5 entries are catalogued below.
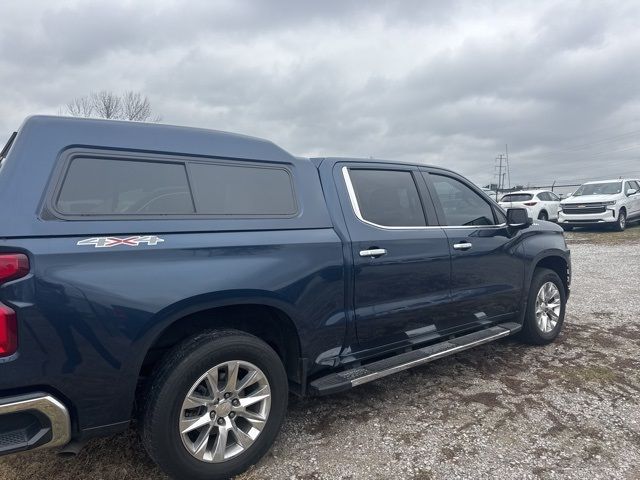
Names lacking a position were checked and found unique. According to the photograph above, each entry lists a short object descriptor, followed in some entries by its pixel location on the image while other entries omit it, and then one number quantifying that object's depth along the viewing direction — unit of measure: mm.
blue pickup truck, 2139
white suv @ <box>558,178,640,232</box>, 16281
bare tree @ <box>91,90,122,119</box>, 23781
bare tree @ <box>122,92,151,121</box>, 24094
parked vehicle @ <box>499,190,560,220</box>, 19000
